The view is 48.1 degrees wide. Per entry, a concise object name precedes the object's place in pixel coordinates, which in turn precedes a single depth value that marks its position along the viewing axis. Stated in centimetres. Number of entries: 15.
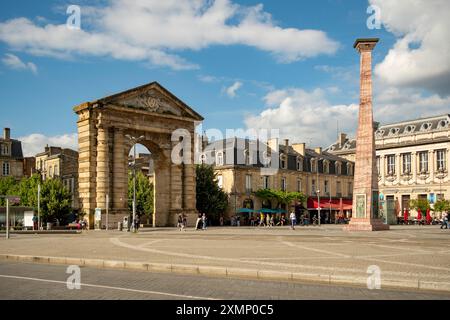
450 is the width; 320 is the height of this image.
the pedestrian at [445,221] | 4775
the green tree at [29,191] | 6243
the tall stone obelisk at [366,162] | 3675
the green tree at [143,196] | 6519
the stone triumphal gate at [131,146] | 4653
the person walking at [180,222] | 4419
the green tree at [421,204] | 7431
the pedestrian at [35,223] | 4738
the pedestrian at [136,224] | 4148
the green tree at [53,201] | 5841
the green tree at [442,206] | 7200
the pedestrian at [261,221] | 6500
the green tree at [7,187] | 7062
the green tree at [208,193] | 6284
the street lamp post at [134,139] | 4769
